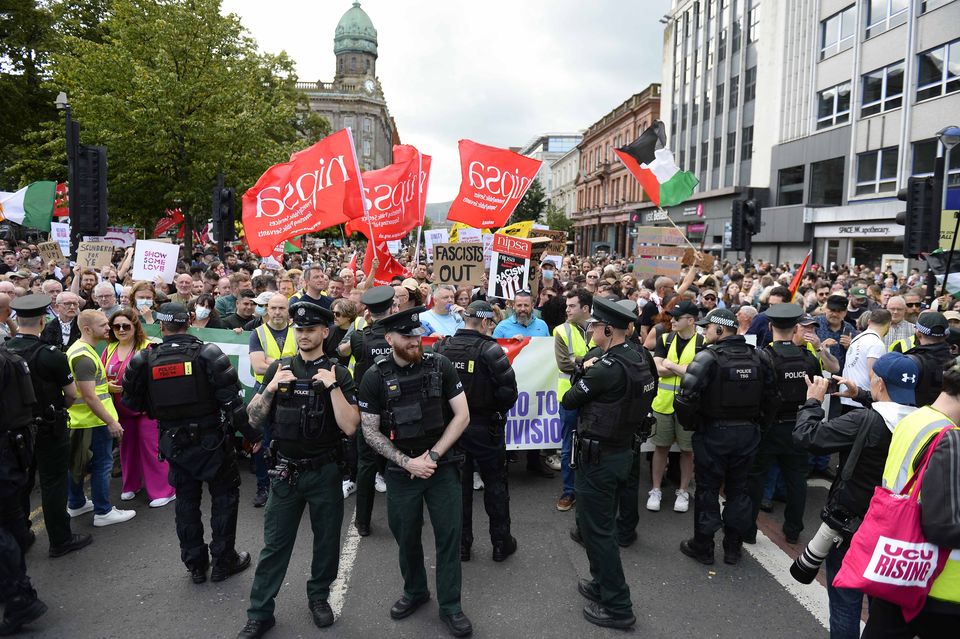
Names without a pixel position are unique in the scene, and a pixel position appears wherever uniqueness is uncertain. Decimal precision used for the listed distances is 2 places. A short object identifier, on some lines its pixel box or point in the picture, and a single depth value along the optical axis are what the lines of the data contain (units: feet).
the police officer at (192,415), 14.35
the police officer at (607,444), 13.23
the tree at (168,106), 64.44
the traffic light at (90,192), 31.53
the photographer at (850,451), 10.18
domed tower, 400.88
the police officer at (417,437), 12.47
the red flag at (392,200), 28.94
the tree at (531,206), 199.00
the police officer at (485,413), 15.78
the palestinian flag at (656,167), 38.88
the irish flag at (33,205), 47.91
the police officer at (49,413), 14.74
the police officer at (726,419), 15.67
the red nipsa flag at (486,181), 30.40
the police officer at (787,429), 17.07
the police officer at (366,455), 17.20
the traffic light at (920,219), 31.19
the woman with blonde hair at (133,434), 18.49
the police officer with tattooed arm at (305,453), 12.53
